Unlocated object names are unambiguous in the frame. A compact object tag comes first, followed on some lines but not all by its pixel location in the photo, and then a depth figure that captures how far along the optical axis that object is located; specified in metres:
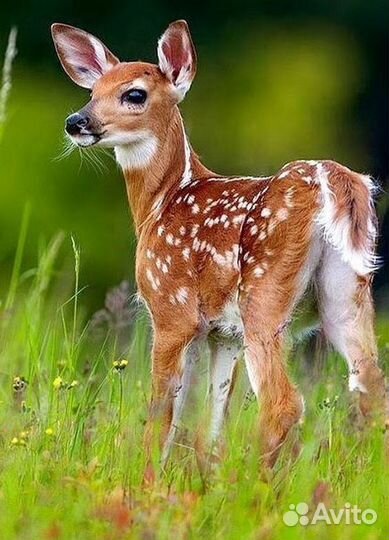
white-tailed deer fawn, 11.44
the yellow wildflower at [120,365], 11.10
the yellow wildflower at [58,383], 11.10
